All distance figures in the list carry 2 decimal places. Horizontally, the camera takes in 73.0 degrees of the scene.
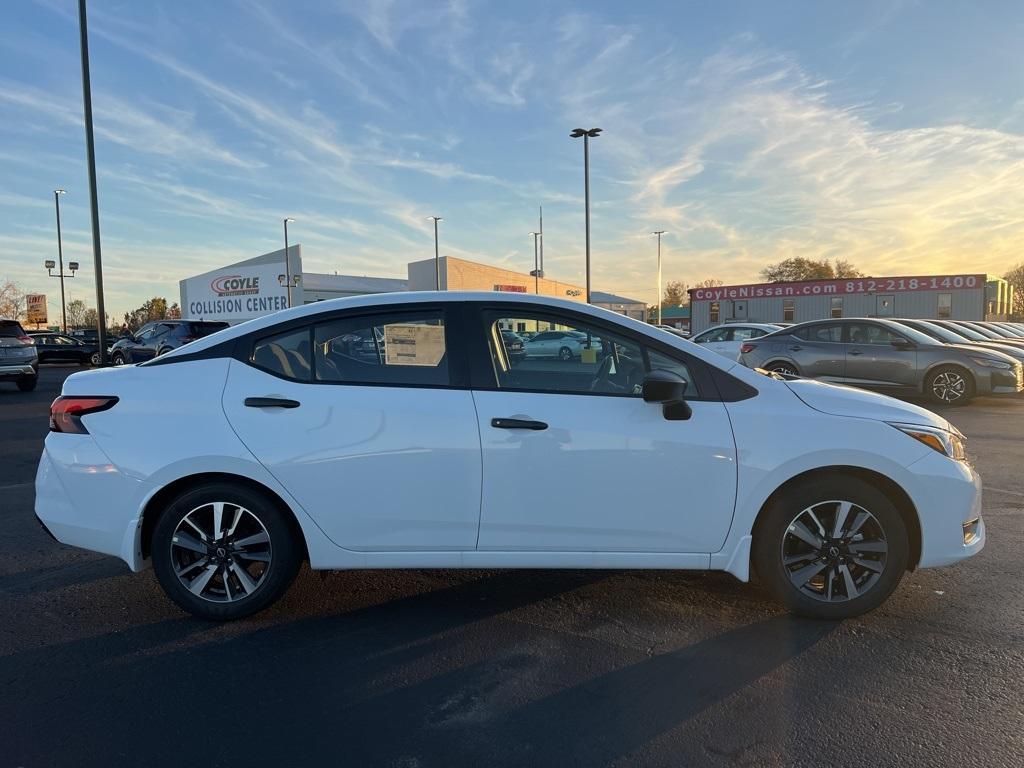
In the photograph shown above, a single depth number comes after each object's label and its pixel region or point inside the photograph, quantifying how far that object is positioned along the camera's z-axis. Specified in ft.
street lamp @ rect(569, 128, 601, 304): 95.40
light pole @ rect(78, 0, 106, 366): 47.03
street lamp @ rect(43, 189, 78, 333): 126.16
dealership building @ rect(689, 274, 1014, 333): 133.49
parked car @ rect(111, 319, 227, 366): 65.00
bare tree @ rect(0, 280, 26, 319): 182.80
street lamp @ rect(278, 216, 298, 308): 132.45
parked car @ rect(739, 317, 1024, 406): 37.17
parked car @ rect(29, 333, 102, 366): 93.35
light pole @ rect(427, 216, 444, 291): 144.36
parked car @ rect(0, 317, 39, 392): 48.26
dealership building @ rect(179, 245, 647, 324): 145.18
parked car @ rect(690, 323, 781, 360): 49.57
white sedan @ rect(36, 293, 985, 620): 10.83
